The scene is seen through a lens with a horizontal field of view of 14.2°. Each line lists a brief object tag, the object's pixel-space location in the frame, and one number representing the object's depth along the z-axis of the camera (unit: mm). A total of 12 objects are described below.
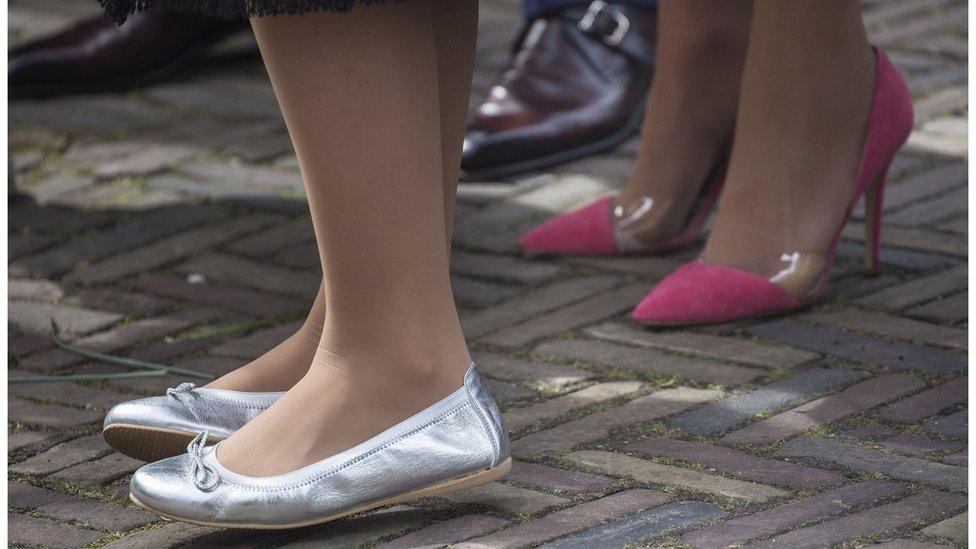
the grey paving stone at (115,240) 3329
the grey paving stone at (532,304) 3109
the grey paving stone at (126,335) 3048
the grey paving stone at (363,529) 2654
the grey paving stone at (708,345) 2974
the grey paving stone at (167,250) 3307
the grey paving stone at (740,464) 2713
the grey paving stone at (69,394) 2931
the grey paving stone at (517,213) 3368
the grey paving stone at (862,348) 2934
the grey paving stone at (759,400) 2832
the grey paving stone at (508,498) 2689
